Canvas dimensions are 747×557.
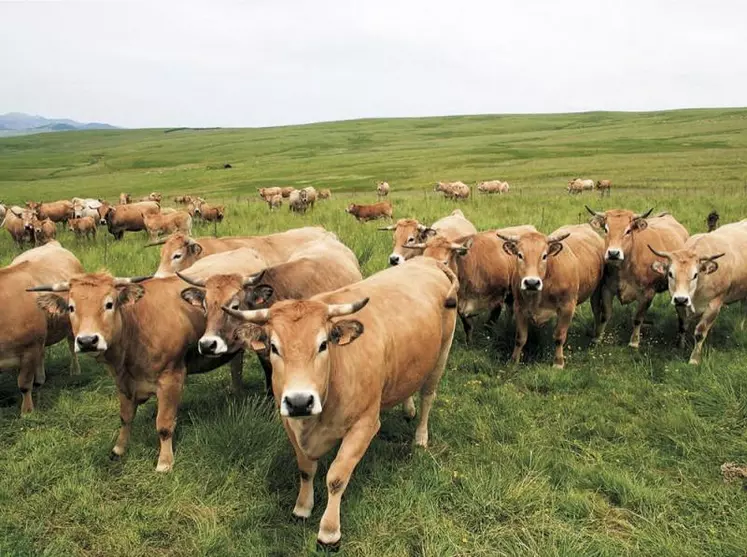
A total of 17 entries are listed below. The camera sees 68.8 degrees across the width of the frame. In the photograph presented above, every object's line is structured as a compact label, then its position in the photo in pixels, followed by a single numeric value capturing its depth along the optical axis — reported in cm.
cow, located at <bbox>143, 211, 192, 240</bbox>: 2019
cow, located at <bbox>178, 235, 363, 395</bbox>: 558
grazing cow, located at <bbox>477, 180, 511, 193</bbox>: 3416
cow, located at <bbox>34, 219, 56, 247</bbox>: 1859
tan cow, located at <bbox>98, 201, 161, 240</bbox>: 2144
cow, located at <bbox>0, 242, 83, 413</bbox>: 647
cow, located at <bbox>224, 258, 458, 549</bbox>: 390
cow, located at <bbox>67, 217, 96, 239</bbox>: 2000
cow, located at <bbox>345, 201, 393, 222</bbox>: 2327
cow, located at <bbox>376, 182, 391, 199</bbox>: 3609
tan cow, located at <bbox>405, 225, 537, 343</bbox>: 901
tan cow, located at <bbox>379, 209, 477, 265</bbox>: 1054
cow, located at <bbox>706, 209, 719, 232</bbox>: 1139
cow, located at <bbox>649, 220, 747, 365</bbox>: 756
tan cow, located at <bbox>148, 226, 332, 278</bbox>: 926
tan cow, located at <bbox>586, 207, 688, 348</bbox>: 881
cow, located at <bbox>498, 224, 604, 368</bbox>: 790
